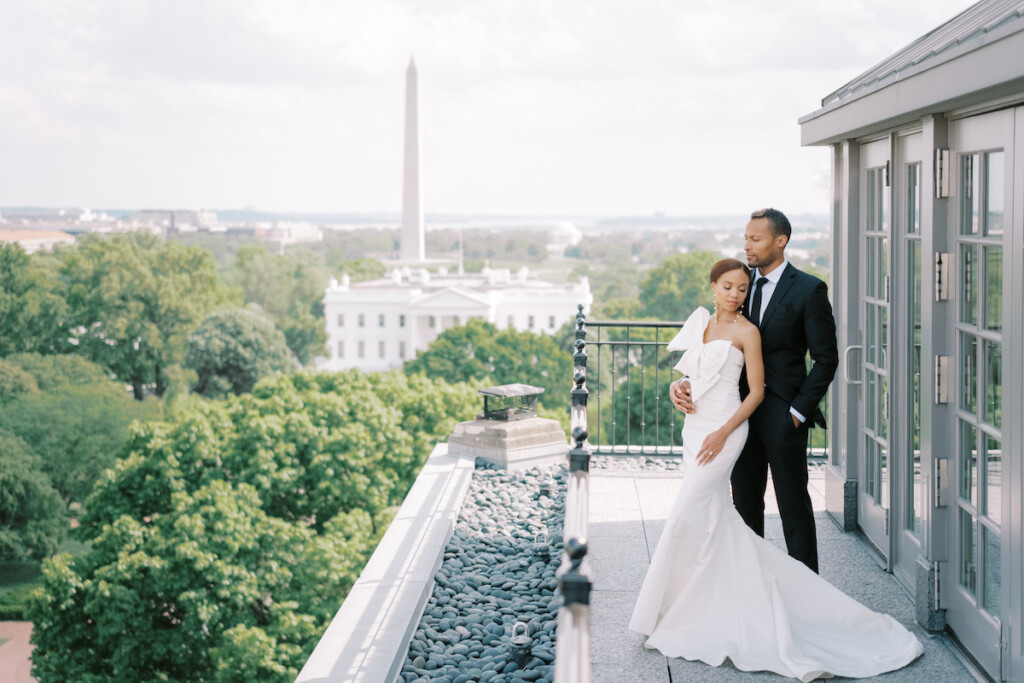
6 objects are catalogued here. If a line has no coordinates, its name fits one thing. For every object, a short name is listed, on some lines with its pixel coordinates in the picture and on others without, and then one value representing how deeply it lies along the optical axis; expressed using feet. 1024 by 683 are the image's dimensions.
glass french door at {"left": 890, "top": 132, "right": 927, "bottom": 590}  16.48
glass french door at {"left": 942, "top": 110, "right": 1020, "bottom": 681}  13.05
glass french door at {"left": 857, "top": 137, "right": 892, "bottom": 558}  18.43
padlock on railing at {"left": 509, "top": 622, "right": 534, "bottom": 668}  18.20
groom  14.88
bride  13.94
